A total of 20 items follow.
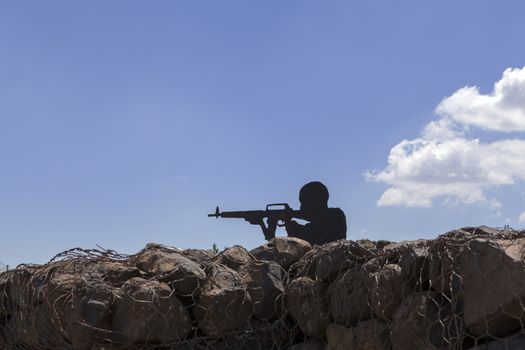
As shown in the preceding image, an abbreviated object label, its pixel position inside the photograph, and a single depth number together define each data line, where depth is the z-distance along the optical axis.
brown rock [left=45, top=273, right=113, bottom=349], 4.09
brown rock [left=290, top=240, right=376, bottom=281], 3.83
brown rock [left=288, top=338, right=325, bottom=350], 3.88
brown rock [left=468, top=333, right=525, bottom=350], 2.84
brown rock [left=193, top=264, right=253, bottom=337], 4.09
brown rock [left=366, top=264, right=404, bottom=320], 3.42
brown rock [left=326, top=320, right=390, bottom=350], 3.43
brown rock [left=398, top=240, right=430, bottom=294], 3.36
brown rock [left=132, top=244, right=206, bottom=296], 4.16
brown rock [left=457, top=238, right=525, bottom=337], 2.88
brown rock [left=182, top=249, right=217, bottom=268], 4.41
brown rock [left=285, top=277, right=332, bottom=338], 3.88
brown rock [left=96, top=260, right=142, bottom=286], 4.33
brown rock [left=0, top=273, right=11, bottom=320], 4.95
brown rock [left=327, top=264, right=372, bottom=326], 3.62
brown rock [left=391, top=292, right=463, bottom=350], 3.10
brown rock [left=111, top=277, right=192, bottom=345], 4.04
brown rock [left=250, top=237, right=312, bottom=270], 4.39
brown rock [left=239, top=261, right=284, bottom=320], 4.16
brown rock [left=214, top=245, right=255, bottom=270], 4.42
